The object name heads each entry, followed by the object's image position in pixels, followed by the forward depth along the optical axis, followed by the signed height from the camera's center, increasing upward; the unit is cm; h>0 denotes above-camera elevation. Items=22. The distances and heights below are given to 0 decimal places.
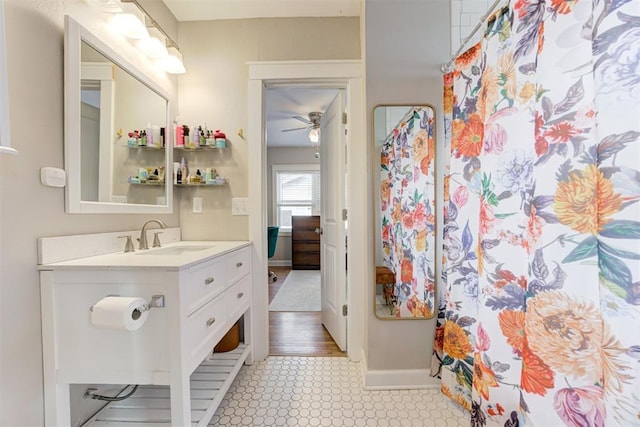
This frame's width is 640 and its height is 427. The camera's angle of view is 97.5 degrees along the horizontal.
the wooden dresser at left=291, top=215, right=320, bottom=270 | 527 -62
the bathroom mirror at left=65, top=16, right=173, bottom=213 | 120 +41
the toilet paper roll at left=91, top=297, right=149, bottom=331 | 98 -36
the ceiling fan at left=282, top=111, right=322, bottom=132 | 363 +119
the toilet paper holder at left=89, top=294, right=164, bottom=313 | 107 -34
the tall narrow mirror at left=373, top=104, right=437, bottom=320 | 174 -1
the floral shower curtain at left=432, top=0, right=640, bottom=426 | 70 -2
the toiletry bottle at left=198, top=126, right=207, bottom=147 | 198 +52
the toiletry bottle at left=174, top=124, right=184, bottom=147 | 199 +53
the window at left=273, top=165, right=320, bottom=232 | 562 +37
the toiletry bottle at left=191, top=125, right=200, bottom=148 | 198 +51
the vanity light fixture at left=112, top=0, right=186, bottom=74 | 149 +102
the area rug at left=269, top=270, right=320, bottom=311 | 322 -111
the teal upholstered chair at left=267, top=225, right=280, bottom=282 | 443 -50
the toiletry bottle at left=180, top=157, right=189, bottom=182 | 199 +29
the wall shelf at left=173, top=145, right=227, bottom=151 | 201 +46
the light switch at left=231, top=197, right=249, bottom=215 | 205 +3
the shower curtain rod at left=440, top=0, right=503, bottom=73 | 120 +85
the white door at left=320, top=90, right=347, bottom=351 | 220 -10
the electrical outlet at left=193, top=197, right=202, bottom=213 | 207 +5
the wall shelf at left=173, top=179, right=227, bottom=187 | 199 +19
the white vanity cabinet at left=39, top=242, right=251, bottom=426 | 107 -47
